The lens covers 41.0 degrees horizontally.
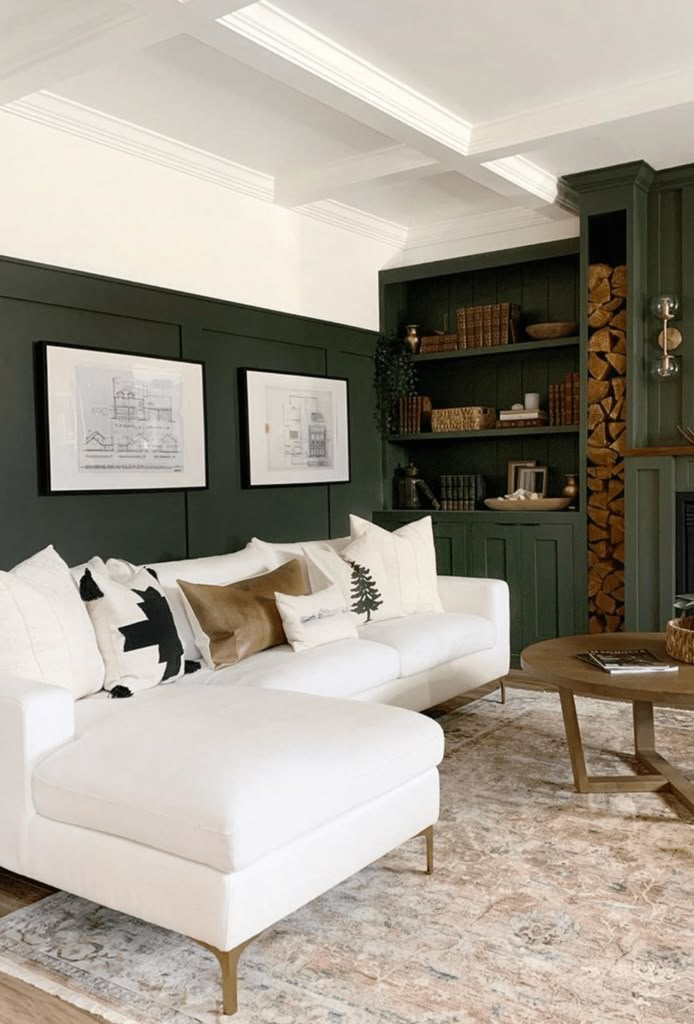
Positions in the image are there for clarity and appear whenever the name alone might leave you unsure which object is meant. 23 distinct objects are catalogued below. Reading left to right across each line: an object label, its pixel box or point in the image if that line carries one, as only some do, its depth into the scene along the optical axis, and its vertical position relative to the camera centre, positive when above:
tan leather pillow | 3.43 -0.59
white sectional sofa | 2.04 -0.79
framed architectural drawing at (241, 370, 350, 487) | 4.96 +0.20
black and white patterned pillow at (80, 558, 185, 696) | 3.05 -0.55
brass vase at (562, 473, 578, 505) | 5.35 -0.18
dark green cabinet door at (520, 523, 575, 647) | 5.21 -0.71
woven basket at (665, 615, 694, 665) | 3.19 -0.64
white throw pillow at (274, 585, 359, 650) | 3.60 -0.62
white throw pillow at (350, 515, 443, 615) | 4.33 -0.48
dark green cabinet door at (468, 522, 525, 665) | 5.43 -0.59
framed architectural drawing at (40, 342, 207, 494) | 3.92 +0.21
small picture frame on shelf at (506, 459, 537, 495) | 5.78 -0.08
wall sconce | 4.82 +0.62
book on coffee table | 3.09 -0.70
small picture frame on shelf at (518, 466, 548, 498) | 5.72 -0.13
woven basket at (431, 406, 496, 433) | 5.78 +0.26
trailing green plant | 5.98 +0.55
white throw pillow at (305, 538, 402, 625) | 4.09 -0.52
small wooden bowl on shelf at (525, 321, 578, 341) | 5.45 +0.76
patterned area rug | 2.01 -1.18
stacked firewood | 5.01 +0.10
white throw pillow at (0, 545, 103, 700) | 2.71 -0.49
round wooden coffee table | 2.89 -0.73
